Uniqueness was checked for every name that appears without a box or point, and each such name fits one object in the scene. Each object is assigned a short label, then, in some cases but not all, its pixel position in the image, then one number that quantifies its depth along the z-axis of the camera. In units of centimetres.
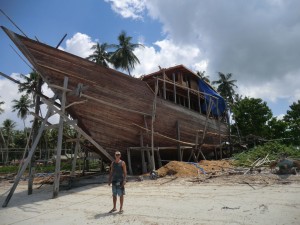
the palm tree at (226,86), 4144
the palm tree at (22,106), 3772
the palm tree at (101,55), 3184
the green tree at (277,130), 2683
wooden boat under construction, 860
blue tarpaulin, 1634
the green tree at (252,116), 2720
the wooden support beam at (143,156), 1091
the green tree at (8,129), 4209
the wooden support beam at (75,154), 925
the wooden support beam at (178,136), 1241
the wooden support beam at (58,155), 732
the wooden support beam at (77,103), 865
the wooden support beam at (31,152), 708
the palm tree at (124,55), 3067
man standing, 518
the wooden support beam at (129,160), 1077
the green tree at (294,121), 2580
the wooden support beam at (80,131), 820
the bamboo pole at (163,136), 1076
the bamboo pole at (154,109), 1070
